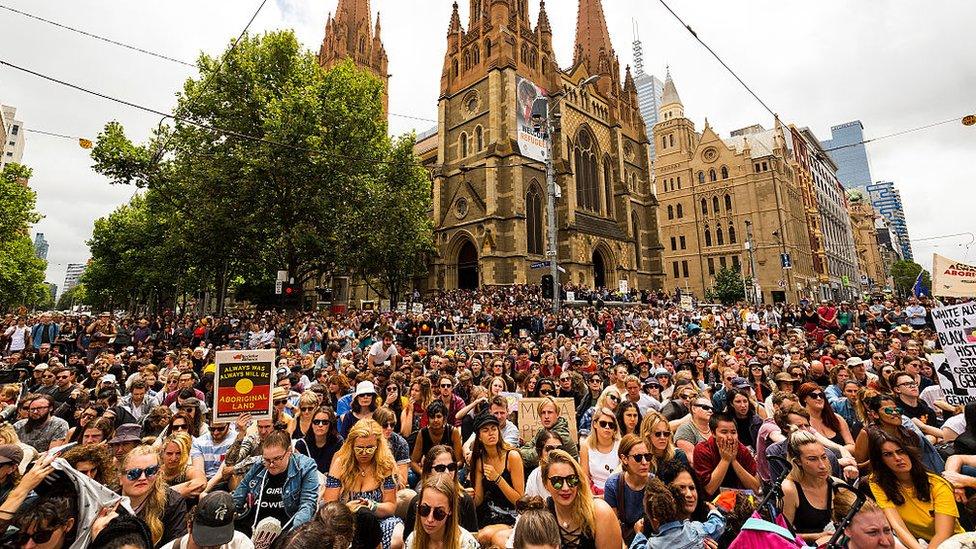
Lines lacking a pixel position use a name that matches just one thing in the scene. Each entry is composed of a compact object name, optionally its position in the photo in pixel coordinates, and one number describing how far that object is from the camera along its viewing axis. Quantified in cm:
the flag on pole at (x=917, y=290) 2003
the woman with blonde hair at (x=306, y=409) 508
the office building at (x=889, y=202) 17675
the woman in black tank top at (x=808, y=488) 316
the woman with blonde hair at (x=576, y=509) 294
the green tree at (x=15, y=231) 2406
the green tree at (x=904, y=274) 8794
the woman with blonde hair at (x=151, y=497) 323
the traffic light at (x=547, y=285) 1751
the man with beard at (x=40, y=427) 523
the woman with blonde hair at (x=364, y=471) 367
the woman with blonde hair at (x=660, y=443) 388
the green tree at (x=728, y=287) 4303
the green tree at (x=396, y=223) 2281
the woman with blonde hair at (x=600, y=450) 425
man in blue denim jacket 359
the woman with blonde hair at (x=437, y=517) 277
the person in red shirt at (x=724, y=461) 375
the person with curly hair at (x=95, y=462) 336
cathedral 2839
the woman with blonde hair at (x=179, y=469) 392
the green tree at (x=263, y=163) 1900
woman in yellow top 305
